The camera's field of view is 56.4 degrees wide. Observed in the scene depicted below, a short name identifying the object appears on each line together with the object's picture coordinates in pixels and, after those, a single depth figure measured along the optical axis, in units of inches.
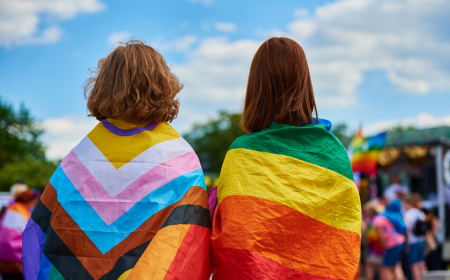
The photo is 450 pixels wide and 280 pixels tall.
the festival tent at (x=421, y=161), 425.7
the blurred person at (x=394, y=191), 331.3
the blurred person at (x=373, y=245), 282.5
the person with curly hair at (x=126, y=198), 69.6
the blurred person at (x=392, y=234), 260.8
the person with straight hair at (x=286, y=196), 70.9
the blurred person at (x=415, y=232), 293.1
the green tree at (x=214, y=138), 1840.6
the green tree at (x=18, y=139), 1503.4
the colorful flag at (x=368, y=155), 383.9
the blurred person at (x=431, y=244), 304.3
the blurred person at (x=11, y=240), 172.2
